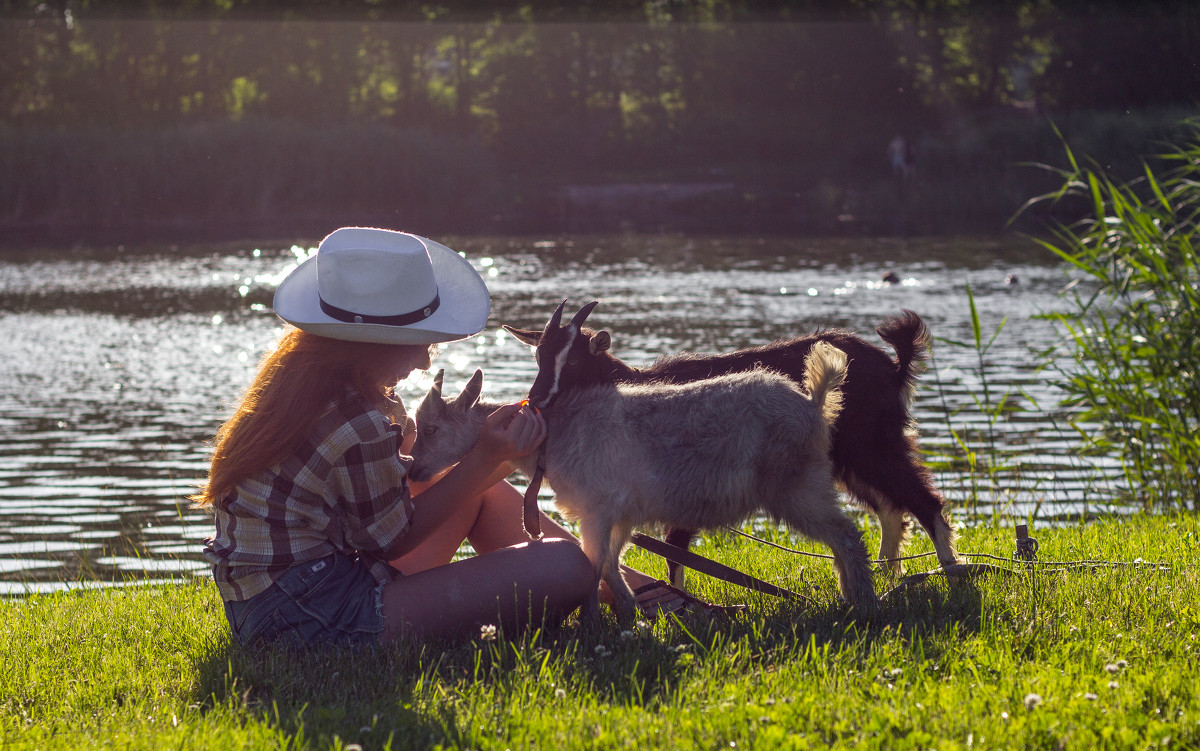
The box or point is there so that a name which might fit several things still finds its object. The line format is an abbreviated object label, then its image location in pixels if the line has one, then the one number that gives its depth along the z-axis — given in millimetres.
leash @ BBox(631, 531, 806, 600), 4418
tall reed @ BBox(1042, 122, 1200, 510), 7297
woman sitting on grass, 3742
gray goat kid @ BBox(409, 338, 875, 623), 4145
